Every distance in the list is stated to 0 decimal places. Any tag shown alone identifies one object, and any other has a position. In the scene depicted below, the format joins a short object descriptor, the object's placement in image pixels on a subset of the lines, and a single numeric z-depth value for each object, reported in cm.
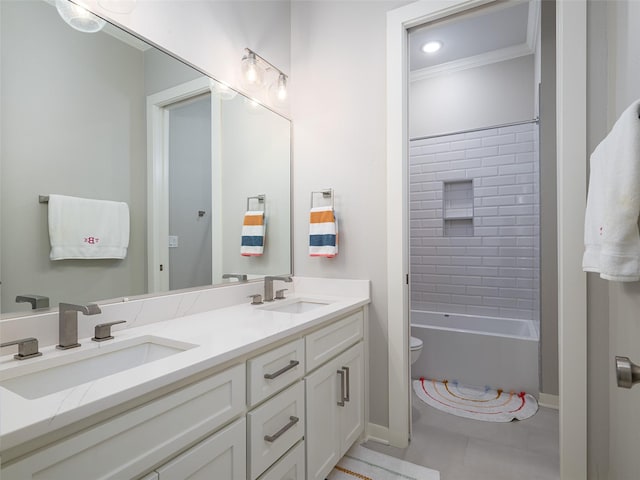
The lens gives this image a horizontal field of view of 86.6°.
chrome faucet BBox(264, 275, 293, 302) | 183
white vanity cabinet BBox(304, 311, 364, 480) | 135
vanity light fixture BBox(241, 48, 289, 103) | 179
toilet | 233
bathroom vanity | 63
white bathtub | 243
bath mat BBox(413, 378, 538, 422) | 215
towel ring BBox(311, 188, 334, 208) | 201
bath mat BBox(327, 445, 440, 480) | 158
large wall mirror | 99
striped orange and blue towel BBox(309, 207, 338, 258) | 193
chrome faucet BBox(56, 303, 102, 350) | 98
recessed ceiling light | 292
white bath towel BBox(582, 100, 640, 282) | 81
